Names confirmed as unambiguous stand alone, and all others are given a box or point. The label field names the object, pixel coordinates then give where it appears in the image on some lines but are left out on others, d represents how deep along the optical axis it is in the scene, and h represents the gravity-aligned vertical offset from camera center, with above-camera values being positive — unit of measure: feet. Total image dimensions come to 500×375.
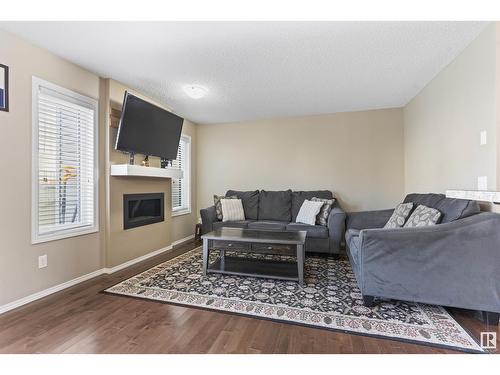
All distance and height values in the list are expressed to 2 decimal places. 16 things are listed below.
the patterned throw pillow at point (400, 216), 8.84 -1.00
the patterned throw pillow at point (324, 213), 12.36 -1.20
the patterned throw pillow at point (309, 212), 12.52 -1.18
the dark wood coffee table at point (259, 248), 8.50 -2.10
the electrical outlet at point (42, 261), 7.64 -2.16
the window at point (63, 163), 7.68 +0.92
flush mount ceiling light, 10.56 +4.26
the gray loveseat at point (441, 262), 5.87 -1.82
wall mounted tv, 9.53 +2.59
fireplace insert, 10.77 -0.91
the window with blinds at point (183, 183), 15.37 +0.42
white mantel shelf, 9.86 +0.80
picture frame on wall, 6.72 +2.76
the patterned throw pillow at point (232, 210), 13.50 -1.12
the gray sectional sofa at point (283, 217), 11.58 -1.49
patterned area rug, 5.79 -3.25
